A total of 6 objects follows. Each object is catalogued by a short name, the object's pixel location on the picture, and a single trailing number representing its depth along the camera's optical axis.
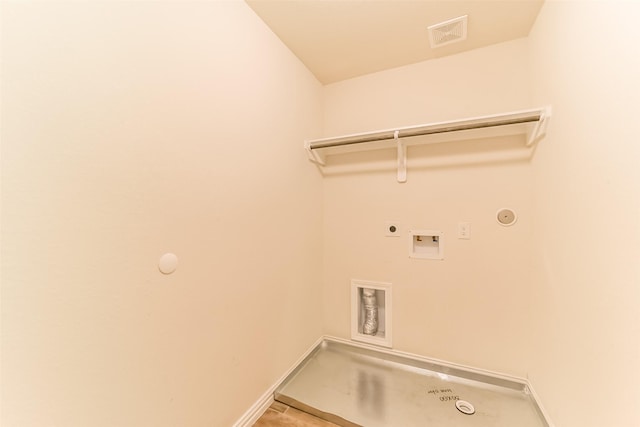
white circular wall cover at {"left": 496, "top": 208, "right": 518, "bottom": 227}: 1.62
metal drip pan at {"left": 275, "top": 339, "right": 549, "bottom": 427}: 1.39
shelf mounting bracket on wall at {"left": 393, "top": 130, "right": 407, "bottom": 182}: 1.84
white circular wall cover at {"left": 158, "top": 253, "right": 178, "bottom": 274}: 0.96
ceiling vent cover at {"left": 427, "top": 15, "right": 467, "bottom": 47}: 1.49
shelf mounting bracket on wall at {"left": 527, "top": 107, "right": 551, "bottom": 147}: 1.33
